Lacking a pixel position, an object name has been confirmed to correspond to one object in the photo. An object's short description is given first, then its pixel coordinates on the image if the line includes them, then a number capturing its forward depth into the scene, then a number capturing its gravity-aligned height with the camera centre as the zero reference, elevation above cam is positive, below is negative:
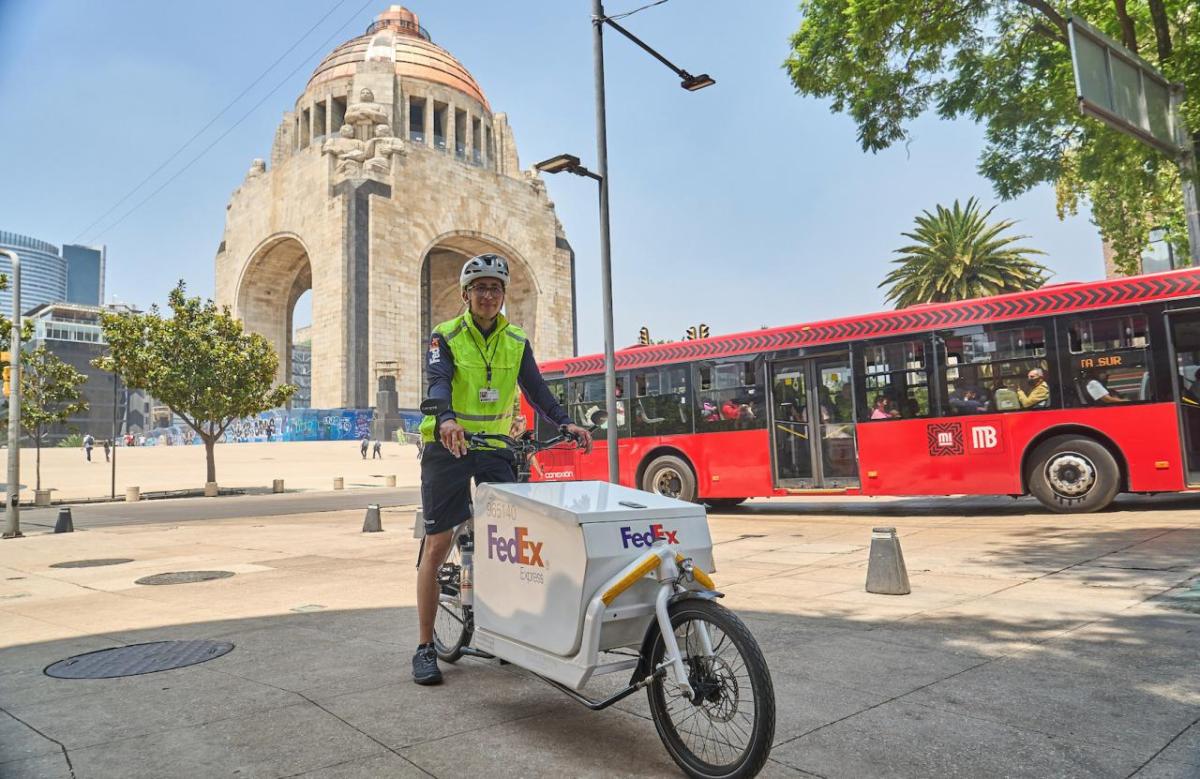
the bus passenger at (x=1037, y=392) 10.75 +0.45
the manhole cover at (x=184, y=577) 7.47 -1.17
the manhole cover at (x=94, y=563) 8.98 -1.17
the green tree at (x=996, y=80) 10.54 +5.26
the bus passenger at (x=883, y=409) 11.98 +0.35
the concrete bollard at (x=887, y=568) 5.86 -1.05
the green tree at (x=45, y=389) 25.91 +2.64
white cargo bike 2.64 -0.65
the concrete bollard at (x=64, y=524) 13.06 -1.00
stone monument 50.62 +16.59
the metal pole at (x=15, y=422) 12.63 +0.74
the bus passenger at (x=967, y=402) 11.24 +0.37
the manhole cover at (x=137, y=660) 4.18 -1.14
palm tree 43.00 +9.30
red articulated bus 10.09 +0.41
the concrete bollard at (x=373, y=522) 12.18 -1.11
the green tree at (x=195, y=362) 25.52 +3.32
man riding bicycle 3.86 +0.21
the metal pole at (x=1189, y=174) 8.80 +2.89
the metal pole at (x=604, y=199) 11.30 +3.69
